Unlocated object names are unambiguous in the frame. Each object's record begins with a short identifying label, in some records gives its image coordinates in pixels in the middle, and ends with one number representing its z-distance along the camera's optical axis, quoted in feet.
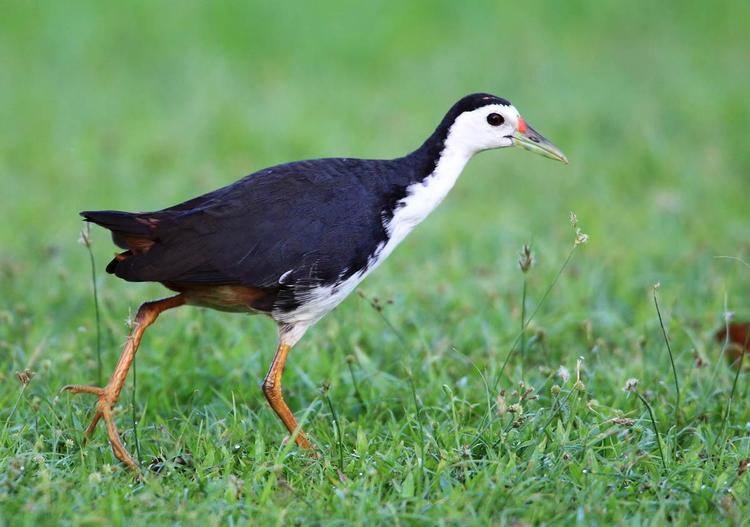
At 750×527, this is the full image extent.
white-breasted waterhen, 24.09
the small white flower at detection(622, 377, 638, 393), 22.84
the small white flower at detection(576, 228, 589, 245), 22.63
